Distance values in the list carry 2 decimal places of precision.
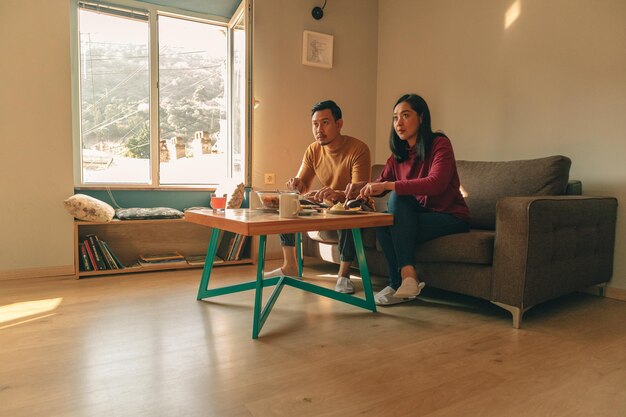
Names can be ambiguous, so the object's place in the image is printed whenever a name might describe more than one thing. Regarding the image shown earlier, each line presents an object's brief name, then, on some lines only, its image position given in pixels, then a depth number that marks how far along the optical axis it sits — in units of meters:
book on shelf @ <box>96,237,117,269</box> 2.75
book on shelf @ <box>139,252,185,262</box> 2.95
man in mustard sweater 2.45
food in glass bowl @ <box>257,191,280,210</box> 2.00
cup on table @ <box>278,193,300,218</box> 1.68
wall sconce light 3.50
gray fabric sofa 1.83
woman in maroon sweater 2.00
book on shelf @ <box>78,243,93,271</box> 2.70
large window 3.10
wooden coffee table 1.56
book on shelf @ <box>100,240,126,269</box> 2.77
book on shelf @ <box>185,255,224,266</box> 2.99
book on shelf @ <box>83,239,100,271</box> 2.71
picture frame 3.48
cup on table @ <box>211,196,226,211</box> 2.10
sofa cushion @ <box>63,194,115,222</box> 2.62
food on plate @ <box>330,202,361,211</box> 1.90
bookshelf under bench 2.79
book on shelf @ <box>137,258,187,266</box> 2.89
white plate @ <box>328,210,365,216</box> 1.87
